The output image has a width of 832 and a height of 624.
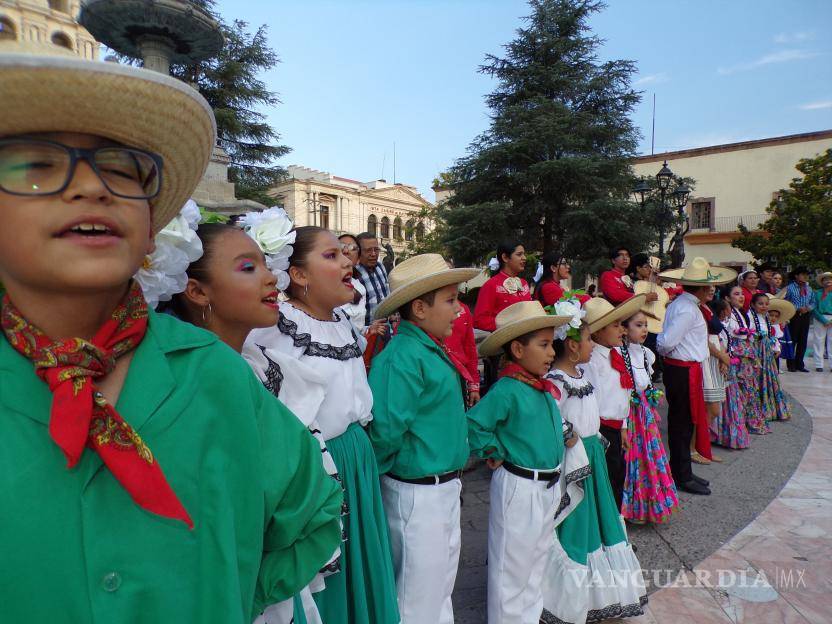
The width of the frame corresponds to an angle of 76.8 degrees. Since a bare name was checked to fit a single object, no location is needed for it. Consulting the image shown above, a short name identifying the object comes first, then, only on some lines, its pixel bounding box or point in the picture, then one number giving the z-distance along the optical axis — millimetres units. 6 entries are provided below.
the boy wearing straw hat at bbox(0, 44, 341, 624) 853
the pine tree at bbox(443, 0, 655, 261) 16297
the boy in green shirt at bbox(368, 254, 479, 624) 2465
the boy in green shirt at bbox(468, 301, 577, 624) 2752
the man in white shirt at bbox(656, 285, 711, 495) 4984
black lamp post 11352
